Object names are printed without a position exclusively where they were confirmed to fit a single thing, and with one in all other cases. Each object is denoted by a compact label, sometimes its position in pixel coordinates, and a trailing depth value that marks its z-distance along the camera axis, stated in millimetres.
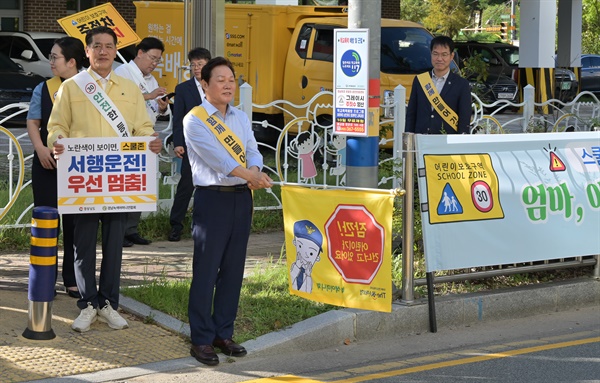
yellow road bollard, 9966
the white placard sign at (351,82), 11542
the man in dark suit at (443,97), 14119
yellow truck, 24068
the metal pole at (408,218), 11301
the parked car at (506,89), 41784
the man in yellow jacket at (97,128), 10387
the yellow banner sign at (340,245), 10768
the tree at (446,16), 76210
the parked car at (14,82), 29176
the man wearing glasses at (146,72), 14530
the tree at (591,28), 65711
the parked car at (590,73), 55166
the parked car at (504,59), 45018
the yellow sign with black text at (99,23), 15385
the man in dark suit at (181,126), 13944
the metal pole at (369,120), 11647
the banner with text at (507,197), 11506
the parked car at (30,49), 32902
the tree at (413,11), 84506
